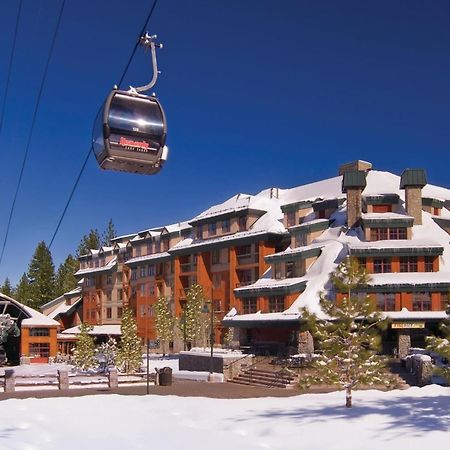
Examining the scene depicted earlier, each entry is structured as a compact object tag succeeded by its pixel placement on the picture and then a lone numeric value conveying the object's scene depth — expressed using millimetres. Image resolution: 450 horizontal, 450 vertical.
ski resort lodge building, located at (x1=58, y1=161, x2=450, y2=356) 46188
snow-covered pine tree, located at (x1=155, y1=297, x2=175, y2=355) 67812
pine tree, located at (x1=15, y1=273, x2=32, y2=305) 115188
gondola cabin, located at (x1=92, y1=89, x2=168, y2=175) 16109
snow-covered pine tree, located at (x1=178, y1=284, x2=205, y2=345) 61375
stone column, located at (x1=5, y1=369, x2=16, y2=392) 32875
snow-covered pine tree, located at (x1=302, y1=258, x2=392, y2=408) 24969
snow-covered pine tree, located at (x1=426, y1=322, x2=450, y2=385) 22302
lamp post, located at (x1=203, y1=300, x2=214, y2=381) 41906
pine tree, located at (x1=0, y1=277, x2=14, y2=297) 135500
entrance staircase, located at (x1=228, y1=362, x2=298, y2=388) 38750
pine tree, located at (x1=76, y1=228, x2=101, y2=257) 131262
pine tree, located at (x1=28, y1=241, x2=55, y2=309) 114938
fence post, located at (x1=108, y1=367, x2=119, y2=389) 35125
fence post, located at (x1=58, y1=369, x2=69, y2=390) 34656
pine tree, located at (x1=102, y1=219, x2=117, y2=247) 133375
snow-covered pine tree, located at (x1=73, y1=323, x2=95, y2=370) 48906
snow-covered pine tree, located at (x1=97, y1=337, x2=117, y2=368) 46138
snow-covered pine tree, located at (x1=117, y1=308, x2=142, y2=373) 42625
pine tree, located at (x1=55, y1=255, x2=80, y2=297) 118312
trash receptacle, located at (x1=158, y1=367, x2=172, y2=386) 36562
